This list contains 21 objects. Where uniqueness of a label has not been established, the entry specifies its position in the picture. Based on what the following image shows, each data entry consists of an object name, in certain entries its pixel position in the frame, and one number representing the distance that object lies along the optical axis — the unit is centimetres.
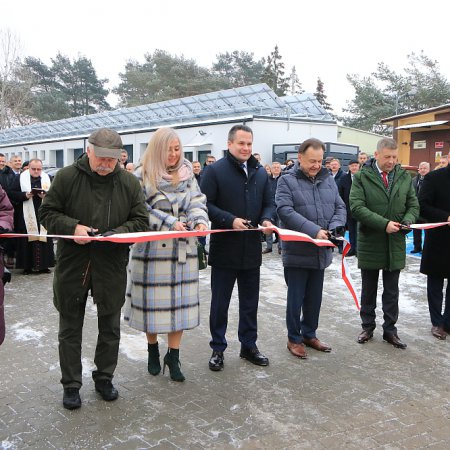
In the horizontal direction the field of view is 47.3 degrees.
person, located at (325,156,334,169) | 1117
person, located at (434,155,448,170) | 940
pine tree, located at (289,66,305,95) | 6648
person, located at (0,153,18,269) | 893
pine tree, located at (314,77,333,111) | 6581
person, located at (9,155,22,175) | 1017
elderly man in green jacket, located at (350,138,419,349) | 511
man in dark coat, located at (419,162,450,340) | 543
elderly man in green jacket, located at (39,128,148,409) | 361
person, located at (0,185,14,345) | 335
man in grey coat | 475
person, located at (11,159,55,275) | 860
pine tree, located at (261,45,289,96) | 6294
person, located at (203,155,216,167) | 1233
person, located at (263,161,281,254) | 1127
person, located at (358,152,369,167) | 1211
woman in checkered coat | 406
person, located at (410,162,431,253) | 1076
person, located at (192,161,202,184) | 1207
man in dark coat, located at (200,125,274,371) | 453
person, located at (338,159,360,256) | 1059
